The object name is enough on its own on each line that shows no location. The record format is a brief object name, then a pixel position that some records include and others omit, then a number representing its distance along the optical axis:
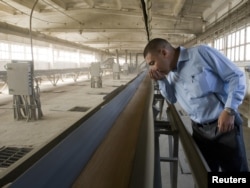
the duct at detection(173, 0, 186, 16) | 4.20
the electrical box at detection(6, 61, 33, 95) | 3.87
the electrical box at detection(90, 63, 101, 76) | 8.55
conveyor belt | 0.76
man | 1.28
